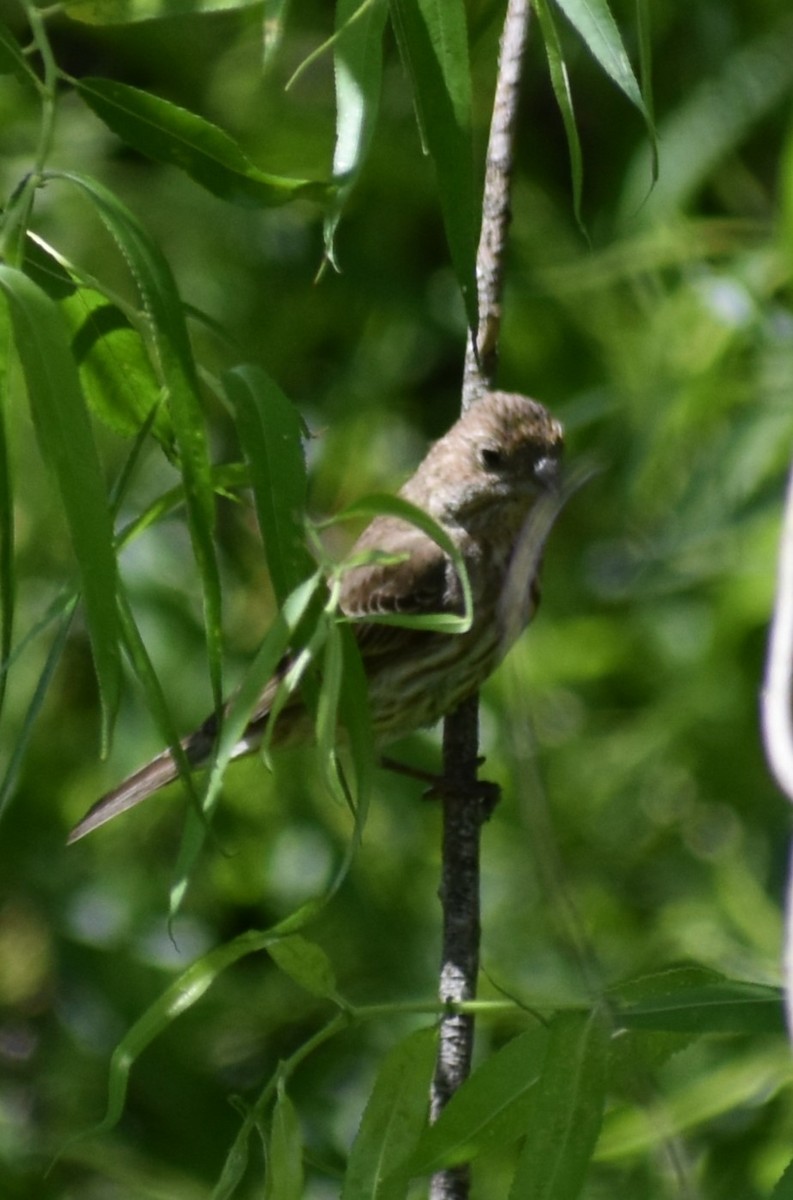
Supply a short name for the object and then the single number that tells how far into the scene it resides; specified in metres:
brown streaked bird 8.55
